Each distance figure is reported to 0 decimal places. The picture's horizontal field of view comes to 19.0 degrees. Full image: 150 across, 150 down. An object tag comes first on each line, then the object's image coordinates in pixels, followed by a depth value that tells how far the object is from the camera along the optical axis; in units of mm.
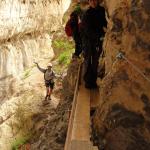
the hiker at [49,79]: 15406
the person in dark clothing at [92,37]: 7879
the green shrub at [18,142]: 12477
